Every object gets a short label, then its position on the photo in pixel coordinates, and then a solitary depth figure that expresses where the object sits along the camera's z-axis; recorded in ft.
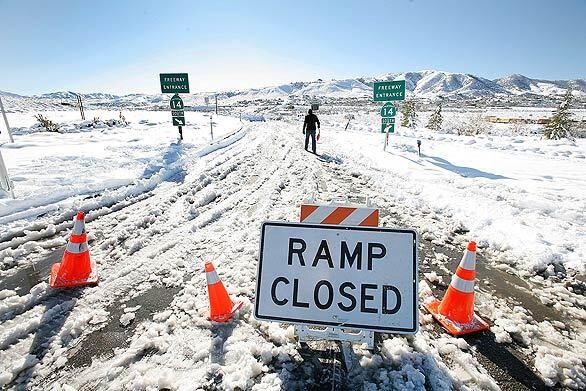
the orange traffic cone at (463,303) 10.49
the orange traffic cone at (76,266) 12.72
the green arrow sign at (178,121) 46.57
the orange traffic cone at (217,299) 10.63
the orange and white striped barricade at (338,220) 8.89
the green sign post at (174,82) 42.57
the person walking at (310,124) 41.93
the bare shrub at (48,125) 52.75
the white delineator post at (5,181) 20.92
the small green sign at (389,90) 41.37
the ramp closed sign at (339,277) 8.29
